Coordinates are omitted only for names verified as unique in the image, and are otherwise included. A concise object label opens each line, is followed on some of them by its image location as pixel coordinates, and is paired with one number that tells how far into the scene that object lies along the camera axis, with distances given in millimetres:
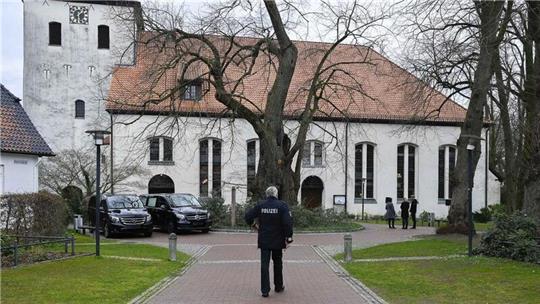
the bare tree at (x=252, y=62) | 26453
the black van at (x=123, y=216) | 24484
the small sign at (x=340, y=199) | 46312
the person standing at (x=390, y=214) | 32719
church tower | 45469
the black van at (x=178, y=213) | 26094
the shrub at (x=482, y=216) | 45559
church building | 45281
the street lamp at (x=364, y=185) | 48225
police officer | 10305
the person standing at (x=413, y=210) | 32116
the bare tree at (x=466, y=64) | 16644
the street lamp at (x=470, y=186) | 16031
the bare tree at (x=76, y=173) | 38619
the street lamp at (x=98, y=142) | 16078
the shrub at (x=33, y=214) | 17188
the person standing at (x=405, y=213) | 31870
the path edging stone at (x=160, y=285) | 10004
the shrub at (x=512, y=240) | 14583
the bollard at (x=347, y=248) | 15875
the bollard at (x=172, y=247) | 15875
